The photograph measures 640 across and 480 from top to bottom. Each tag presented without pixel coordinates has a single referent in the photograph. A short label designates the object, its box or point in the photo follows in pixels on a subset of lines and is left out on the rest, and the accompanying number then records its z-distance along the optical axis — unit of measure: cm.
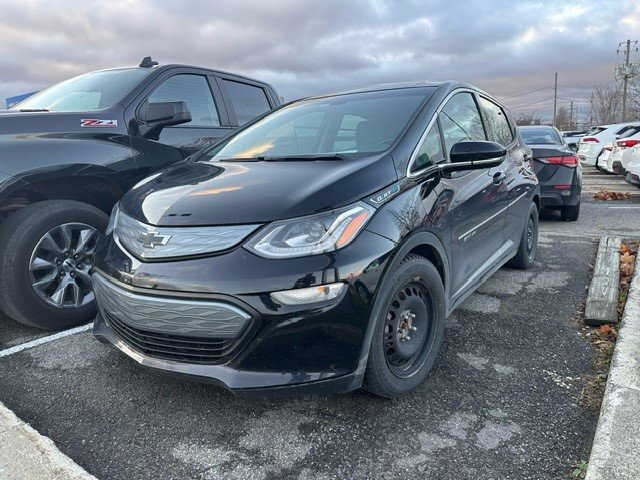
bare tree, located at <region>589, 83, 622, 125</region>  5871
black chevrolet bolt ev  203
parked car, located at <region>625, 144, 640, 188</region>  905
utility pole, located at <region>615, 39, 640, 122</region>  4834
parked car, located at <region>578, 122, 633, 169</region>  1547
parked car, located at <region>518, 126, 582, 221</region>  696
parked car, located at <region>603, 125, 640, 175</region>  991
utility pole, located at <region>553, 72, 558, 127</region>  6994
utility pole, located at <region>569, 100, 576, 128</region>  6881
